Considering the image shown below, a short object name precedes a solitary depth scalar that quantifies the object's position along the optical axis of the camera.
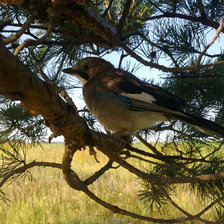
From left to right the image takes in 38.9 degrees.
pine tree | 0.73
